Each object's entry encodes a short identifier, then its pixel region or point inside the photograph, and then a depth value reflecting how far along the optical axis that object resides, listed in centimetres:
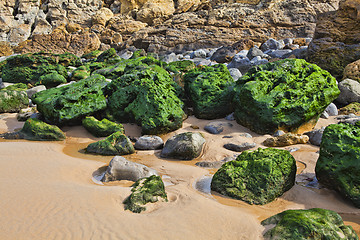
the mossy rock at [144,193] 259
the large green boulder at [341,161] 300
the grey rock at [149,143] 492
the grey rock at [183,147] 446
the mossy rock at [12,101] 724
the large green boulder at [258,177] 298
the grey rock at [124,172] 345
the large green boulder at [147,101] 559
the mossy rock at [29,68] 1103
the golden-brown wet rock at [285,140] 478
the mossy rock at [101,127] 552
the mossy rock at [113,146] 458
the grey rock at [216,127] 558
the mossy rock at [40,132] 530
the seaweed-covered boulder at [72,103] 582
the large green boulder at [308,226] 207
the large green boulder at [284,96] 532
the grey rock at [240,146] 468
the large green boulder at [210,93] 636
